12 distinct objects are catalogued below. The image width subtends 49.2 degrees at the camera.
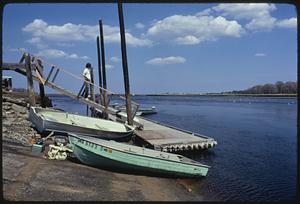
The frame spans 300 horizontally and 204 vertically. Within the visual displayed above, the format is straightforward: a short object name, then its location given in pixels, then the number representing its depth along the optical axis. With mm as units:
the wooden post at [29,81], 16250
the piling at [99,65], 23284
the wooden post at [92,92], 17773
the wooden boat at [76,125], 13203
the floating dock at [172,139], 13547
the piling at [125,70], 13469
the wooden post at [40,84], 16688
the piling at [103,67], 17750
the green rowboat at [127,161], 10094
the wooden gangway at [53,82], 15945
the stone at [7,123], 13872
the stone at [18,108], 17953
